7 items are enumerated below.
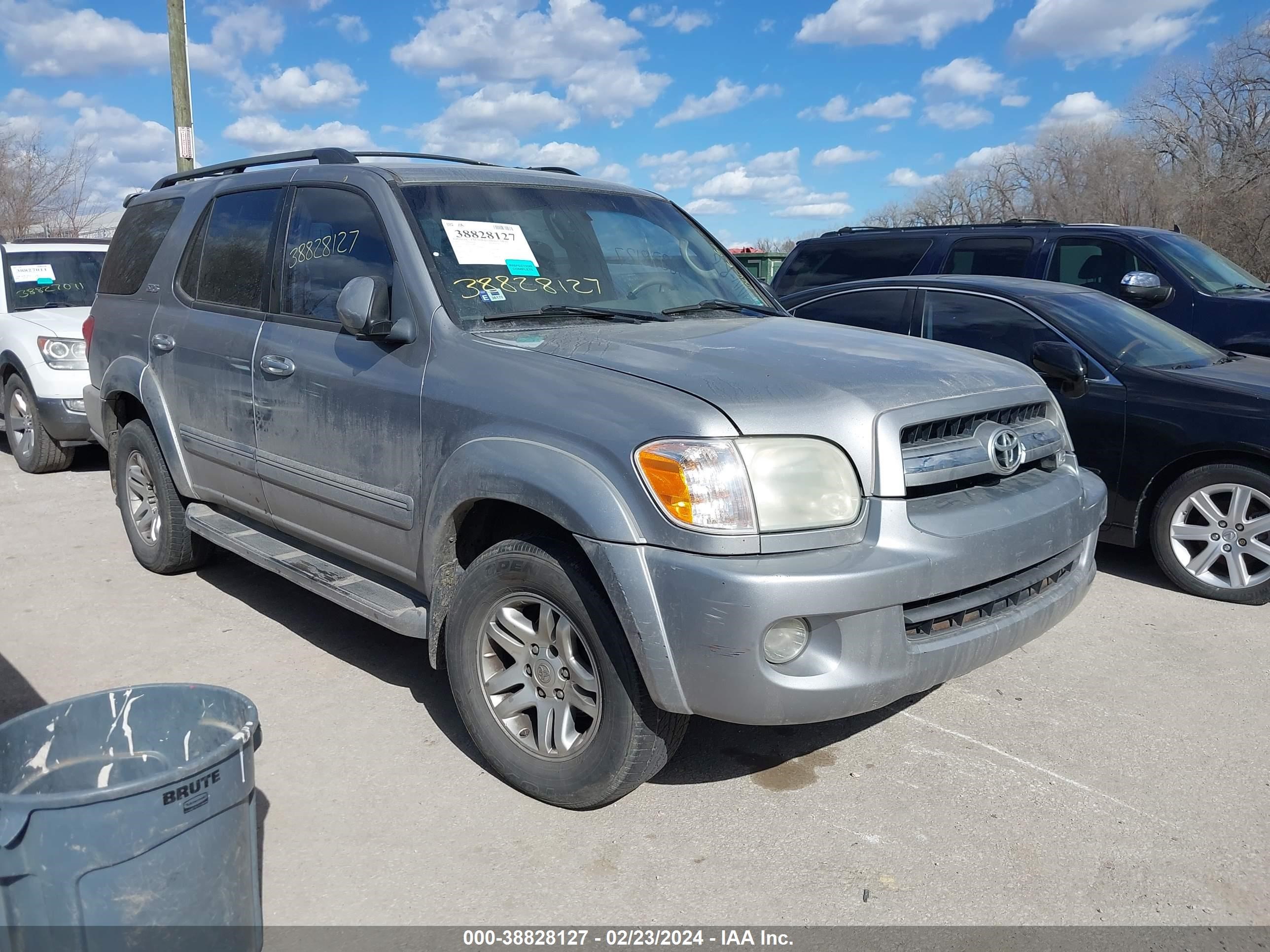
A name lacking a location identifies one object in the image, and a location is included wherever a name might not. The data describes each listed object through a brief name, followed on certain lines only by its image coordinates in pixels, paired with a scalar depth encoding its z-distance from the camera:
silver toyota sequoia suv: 2.78
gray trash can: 2.03
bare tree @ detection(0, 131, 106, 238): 24.95
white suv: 8.10
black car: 5.11
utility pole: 11.98
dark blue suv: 7.44
